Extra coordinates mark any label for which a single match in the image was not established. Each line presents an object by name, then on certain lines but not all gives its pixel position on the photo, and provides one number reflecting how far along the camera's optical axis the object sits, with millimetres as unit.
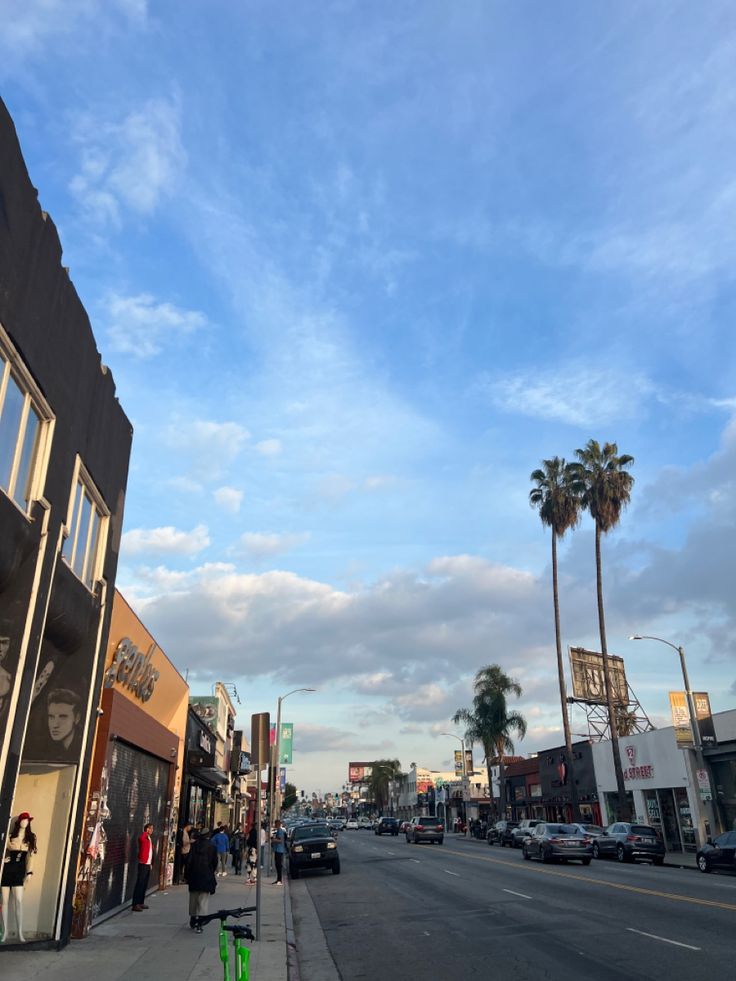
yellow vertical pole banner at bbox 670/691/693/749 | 35000
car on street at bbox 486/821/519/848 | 48781
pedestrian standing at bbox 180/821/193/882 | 22122
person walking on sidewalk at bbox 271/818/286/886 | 23703
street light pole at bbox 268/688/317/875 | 36531
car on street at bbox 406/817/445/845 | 50719
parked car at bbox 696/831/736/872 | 24359
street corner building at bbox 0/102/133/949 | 8672
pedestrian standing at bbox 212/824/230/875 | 22625
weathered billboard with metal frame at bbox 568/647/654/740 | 50469
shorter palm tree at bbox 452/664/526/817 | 62000
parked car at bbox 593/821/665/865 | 30578
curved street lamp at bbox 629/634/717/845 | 34750
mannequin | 10750
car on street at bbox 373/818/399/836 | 74625
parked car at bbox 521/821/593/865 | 28703
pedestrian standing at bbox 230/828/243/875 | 30284
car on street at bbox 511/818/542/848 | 43781
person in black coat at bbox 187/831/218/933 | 13273
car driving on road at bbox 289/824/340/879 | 27188
